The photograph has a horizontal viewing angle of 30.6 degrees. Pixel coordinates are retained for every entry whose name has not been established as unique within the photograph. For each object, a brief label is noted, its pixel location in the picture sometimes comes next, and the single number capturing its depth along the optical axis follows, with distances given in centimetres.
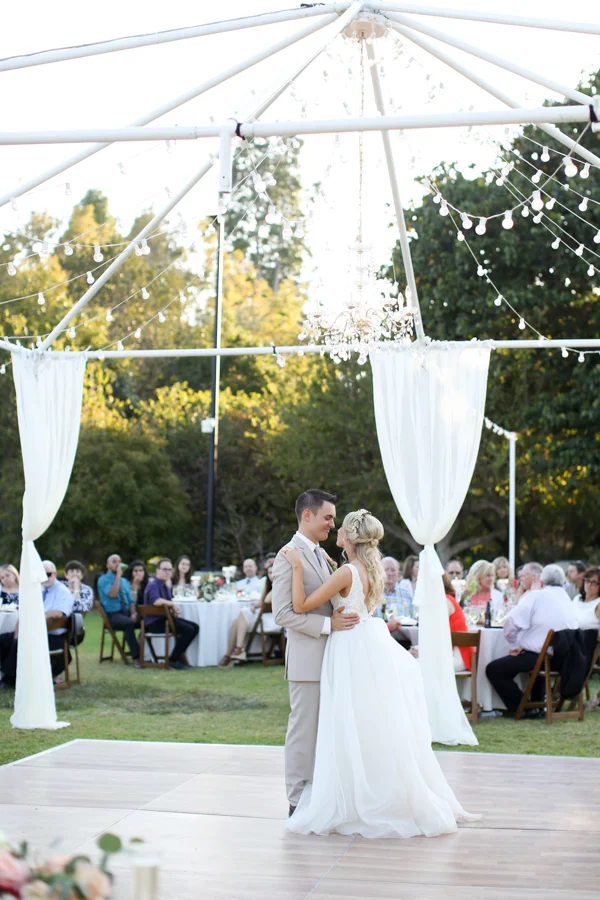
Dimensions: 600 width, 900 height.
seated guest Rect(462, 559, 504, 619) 1033
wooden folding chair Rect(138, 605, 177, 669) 1237
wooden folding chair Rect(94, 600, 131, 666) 1303
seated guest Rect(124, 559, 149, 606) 1434
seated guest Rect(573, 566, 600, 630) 1003
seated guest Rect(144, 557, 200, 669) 1276
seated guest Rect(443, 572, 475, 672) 912
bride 530
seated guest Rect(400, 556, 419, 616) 1067
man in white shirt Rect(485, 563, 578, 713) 905
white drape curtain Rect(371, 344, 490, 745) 815
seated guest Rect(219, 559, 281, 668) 1291
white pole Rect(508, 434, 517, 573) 1563
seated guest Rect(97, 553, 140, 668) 1316
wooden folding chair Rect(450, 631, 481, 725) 872
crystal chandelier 859
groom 555
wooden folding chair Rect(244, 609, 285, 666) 1289
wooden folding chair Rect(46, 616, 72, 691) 1045
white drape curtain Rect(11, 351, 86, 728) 861
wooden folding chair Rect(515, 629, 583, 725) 886
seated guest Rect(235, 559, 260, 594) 1384
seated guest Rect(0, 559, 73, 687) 1077
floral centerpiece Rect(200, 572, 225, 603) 1314
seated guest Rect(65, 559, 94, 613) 1238
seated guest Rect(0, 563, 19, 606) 1140
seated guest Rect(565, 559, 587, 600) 1312
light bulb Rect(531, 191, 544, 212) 515
